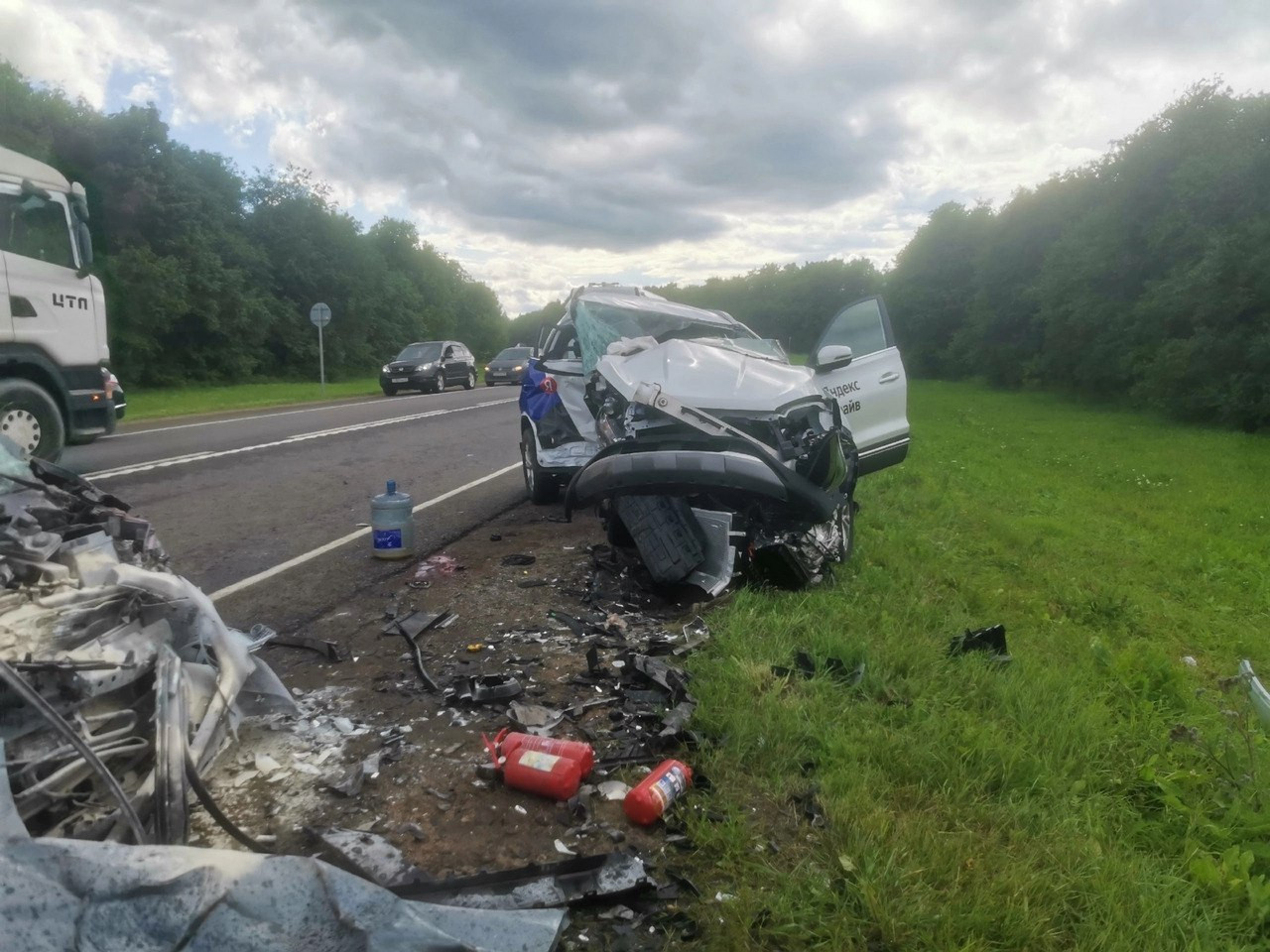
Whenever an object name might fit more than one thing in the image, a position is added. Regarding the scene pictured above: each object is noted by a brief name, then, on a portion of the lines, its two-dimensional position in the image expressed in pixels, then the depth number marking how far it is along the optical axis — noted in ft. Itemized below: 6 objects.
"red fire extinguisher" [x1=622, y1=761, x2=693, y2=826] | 8.89
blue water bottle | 19.01
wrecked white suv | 14.42
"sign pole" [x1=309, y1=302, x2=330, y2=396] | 75.05
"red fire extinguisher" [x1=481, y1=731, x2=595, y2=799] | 9.27
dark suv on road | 83.05
